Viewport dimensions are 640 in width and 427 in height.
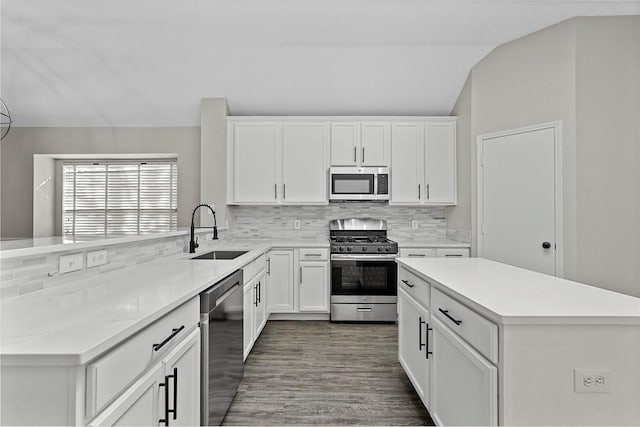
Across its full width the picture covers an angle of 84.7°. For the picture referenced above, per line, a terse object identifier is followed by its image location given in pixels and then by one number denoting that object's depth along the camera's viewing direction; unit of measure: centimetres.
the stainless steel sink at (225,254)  333
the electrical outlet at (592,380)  121
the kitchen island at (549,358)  120
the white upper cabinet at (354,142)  460
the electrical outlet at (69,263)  161
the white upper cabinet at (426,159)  462
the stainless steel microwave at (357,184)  453
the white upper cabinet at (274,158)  459
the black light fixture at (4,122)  473
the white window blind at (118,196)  539
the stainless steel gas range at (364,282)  413
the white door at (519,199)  348
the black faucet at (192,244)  288
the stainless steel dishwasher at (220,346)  171
